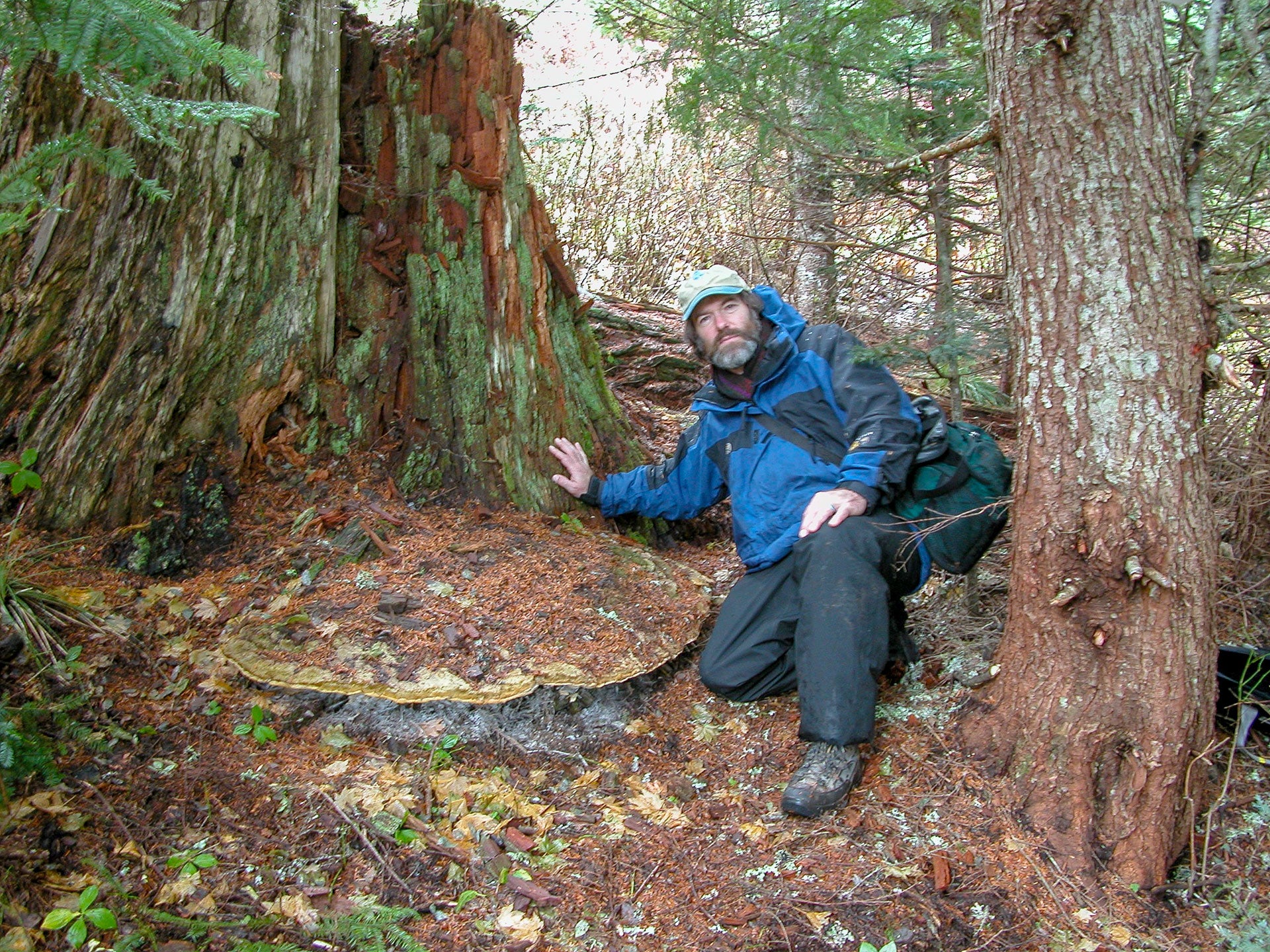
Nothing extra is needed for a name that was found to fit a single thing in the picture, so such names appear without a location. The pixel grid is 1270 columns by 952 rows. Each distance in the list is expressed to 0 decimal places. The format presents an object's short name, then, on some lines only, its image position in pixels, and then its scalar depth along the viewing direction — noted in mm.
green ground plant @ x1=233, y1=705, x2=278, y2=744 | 3018
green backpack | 3707
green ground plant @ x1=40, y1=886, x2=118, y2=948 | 2127
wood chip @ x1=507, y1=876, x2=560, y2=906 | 2682
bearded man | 3383
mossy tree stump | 3369
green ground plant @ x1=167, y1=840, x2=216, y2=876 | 2441
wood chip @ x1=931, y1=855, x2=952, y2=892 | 2867
